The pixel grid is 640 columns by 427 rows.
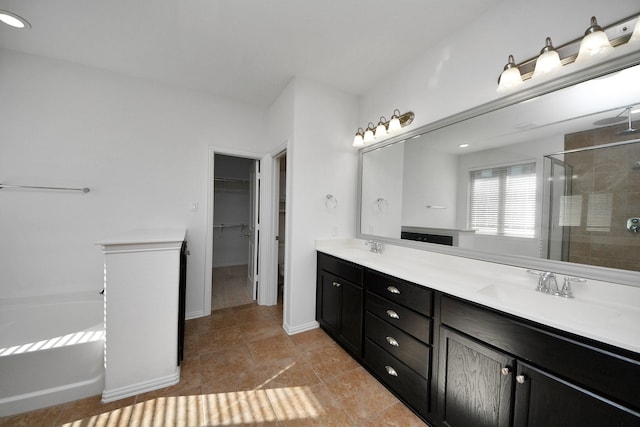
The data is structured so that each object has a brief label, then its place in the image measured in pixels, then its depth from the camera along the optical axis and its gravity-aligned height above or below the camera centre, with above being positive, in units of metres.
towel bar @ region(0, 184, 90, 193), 2.09 +0.13
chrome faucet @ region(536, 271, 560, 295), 1.26 -0.37
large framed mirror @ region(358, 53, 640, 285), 1.12 +0.21
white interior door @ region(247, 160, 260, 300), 3.25 -0.30
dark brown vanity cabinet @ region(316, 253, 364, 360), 2.02 -0.88
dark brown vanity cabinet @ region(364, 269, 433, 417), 1.44 -0.87
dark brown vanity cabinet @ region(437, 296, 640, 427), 0.82 -0.67
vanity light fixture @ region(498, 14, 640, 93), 1.08 +0.83
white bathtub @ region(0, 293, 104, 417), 1.49 -1.10
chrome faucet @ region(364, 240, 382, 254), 2.43 -0.39
